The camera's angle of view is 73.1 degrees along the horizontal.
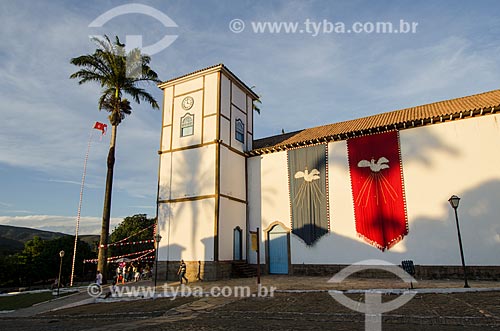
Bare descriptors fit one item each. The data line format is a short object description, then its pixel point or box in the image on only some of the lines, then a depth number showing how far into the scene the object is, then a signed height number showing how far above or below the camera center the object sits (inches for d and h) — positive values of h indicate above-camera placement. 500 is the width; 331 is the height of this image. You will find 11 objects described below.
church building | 586.6 +126.9
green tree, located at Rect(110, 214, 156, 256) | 1887.6 +100.4
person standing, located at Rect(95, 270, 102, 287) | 698.2 -53.4
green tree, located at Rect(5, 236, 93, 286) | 1581.9 -43.2
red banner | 631.2 +115.3
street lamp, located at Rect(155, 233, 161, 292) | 708.1 +7.5
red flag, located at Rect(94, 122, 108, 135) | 886.9 +324.1
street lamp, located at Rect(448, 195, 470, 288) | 482.3 +67.5
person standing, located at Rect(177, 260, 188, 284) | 668.1 -38.7
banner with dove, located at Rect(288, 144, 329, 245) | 708.7 +123.2
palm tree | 776.9 +407.8
